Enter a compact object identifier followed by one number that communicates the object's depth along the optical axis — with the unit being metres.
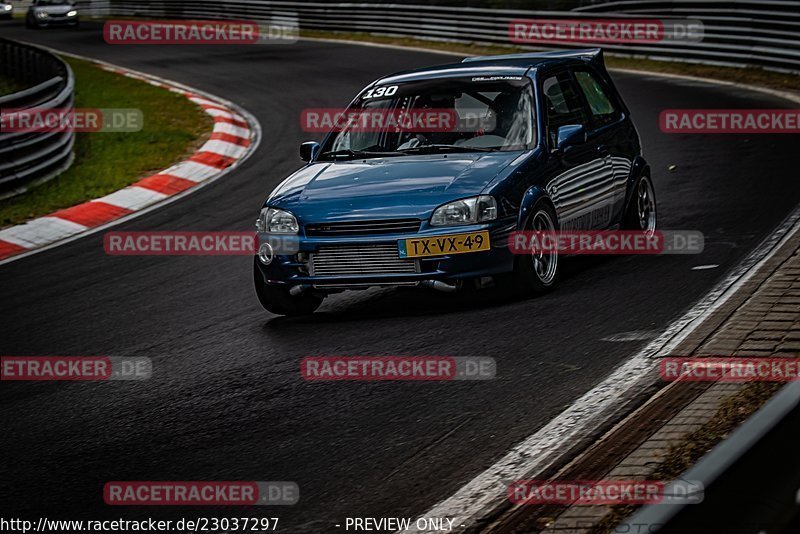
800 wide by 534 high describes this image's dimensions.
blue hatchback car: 15.27
